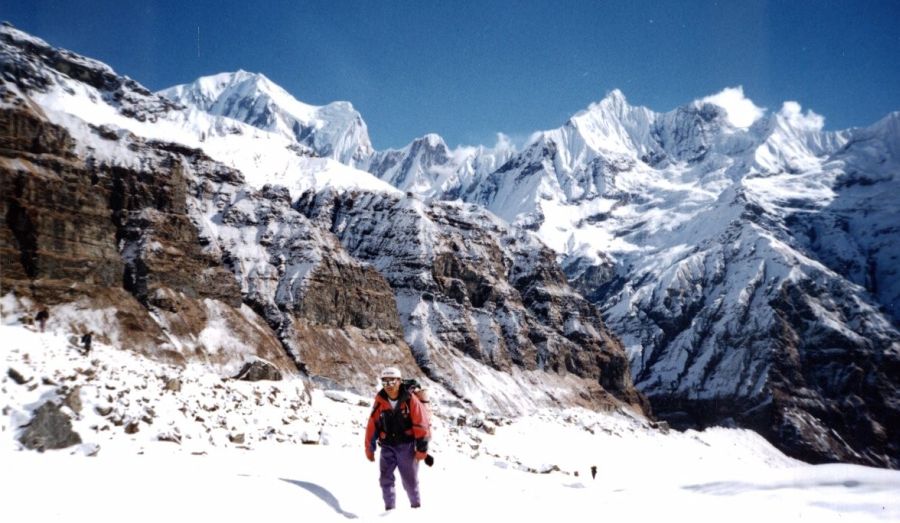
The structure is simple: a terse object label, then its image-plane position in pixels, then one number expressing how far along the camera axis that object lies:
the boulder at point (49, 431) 12.13
